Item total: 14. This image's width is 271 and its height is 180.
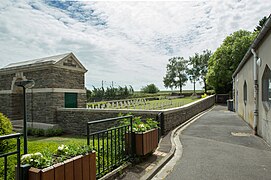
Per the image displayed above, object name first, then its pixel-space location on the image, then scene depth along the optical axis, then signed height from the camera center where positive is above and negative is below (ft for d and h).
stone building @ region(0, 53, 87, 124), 42.06 +1.00
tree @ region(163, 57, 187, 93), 197.36 +19.00
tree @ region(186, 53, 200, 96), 169.77 +20.63
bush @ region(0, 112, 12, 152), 20.94 -4.48
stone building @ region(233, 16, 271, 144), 21.33 +1.13
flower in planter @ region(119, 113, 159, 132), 16.30 -2.94
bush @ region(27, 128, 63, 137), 39.45 -8.23
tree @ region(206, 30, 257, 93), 89.20 +15.57
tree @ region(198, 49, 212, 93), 165.99 +24.40
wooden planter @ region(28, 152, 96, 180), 7.85 -3.55
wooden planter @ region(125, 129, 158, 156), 15.48 -4.10
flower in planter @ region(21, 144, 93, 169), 8.32 -3.03
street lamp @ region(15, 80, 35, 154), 19.56 +0.96
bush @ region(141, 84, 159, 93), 220.06 +3.04
